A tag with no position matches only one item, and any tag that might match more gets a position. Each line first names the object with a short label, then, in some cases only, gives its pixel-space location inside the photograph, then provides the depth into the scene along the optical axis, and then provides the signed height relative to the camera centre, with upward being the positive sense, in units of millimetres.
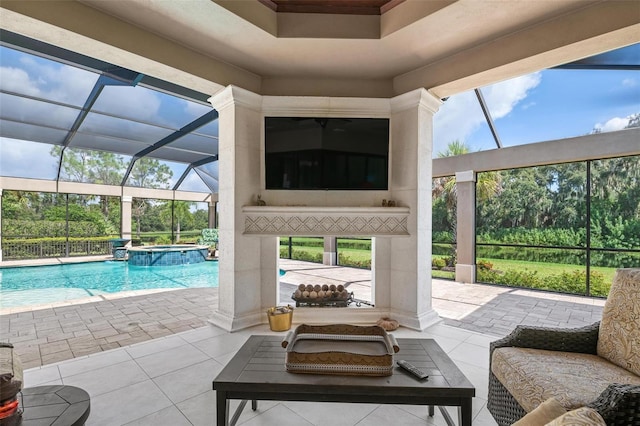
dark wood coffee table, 1469 -853
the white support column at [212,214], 14625 -103
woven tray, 1589 -766
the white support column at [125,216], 11922 -166
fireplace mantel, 3844 -138
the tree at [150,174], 12250 +1557
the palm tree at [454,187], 7941 +723
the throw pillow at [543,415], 1027 -688
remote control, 1551 -827
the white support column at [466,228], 6938 -359
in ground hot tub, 10609 -1564
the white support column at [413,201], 3789 +138
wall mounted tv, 3861 +753
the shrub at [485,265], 7609 -1331
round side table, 1369 -937
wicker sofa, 1548 -868
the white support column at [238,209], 3748 +36
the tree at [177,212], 13656 -8
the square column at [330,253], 9820 -1316
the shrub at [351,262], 9035 -1521
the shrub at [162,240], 13523 -1244
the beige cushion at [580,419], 852 -584
